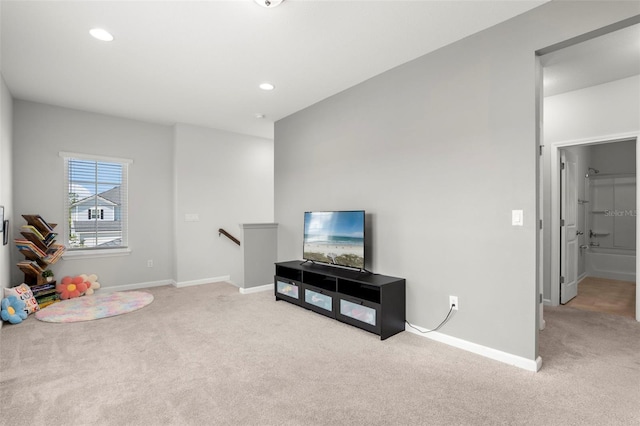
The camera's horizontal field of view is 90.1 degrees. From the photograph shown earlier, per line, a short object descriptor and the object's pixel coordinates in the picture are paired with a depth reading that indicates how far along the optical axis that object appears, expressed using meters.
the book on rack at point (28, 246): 3.85
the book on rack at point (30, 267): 3.90
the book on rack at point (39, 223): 3.99
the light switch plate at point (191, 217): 5.31
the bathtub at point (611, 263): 5.36
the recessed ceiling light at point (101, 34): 2.57
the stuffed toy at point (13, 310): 3.26
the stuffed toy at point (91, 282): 4.45
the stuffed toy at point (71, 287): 4.20
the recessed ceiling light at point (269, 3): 2.21
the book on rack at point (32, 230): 3.88
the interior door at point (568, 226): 4.02
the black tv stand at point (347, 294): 2.92
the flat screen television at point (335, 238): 3.41
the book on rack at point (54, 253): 4.08
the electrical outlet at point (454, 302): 2.76
